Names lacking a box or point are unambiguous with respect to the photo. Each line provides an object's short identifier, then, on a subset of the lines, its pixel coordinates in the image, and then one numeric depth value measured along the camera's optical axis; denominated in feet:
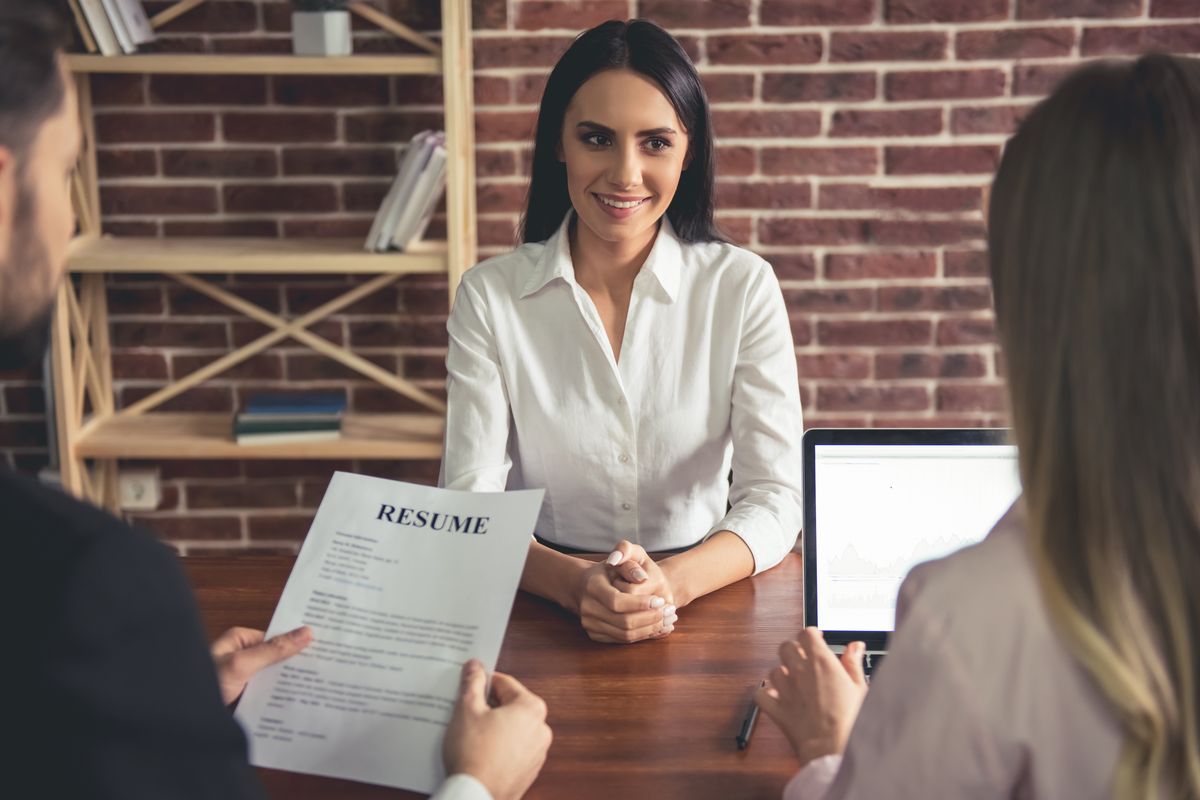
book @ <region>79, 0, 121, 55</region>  7.79
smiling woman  5.60
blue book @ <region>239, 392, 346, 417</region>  8.66
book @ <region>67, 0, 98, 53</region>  7.83
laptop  3.94
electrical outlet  9.32
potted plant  7.93
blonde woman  2.19
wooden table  3.32
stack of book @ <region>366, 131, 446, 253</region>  8.11
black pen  3.49
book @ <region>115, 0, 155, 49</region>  7.91
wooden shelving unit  7.88
